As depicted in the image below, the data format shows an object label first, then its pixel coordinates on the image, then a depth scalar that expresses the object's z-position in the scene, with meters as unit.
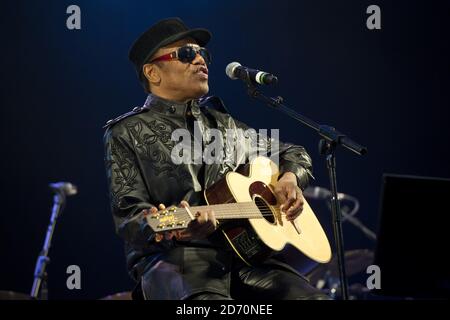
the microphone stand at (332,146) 6.69
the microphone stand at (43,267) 11.27
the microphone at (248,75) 7.36
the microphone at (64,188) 12.45
